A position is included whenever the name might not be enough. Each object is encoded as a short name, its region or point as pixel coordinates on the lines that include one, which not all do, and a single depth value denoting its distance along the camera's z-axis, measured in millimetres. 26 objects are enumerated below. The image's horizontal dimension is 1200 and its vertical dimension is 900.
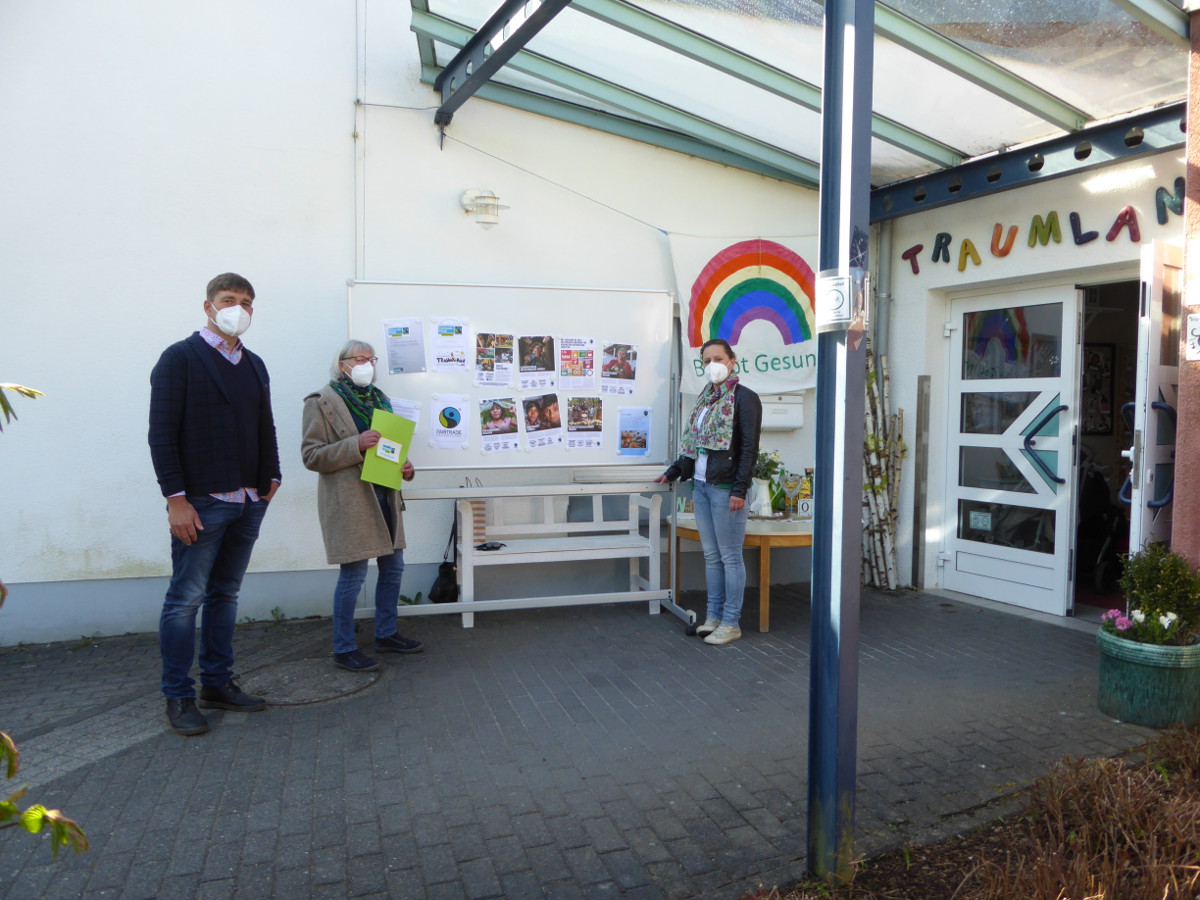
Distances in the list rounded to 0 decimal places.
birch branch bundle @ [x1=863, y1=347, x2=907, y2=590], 6492
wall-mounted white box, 6488
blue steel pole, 2387
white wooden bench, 5238
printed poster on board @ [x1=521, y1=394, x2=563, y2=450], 5277
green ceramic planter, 3695
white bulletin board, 5012
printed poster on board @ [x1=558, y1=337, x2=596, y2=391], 5312
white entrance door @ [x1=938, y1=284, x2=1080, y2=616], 5656
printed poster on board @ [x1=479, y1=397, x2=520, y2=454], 5191
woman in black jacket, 4949
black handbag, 5465
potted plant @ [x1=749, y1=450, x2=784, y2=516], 5711
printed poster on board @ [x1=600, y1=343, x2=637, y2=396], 5395
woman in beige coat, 4250
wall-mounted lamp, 5582
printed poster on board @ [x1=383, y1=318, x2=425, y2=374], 4988
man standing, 3508
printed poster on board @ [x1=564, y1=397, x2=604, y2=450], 5355
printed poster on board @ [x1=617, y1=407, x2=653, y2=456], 5449
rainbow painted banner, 6215
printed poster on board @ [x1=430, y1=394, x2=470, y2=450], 5098
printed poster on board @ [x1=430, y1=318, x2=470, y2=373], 5074
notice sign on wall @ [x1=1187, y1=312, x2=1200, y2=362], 4027
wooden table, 5316
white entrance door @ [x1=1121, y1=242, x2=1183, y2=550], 4258
